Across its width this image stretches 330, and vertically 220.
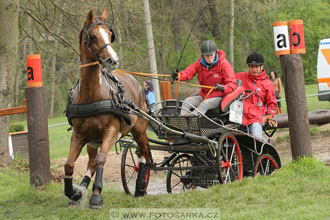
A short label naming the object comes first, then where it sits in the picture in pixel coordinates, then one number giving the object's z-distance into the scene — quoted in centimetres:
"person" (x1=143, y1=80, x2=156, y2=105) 3017
